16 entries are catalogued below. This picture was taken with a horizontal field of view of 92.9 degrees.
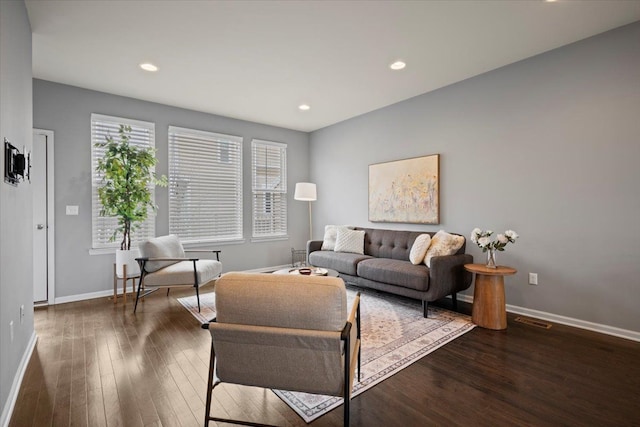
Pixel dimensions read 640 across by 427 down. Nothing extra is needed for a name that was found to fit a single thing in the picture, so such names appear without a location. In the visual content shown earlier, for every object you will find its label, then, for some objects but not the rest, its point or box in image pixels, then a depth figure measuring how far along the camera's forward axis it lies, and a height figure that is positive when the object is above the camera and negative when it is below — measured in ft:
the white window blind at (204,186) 15.71 +1.42
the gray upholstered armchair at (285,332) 4.61 -1.85
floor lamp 17.85 +1.14
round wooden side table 9.81 -2.86
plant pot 12.62 -2.05
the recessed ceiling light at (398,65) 11.05 +5.40
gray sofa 10.69 -2.25
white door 12.14 -0.13
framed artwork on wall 13.82 +1.01
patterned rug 6.26 -3.79
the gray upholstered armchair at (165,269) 11.38 -2.25
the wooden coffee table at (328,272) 10.60 -2.20
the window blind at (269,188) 18.65 +1.47
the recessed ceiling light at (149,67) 11.05 +5.36
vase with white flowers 10.00 -1.00
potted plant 12.48 +1.28
